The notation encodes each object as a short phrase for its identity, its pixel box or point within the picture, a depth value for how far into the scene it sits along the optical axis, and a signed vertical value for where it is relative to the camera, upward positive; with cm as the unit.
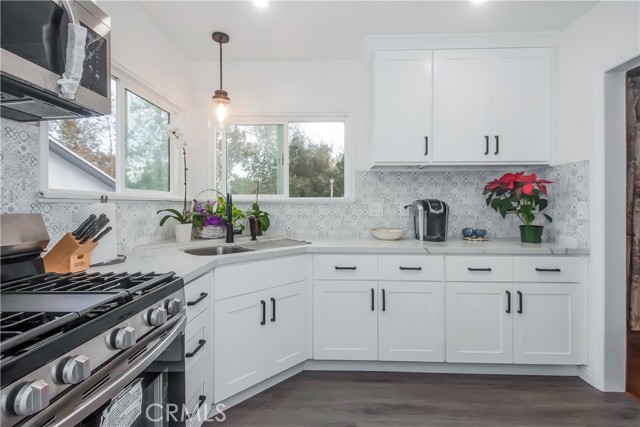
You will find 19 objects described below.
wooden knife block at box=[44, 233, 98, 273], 126 -17
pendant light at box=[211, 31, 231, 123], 221 +80
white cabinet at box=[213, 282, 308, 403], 175 -76
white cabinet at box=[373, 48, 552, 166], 237 +83
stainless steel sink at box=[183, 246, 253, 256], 206 -25
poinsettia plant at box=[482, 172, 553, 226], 224 +14
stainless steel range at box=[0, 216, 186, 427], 61 -33
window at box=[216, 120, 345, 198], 286 +52
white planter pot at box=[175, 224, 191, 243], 226 -13
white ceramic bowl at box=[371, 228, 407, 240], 250 -16
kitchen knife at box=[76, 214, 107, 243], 132 -6
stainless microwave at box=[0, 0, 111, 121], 91 +51
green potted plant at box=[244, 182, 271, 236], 256 -5
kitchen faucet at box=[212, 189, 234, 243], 223 -3
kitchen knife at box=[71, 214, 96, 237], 133 -5
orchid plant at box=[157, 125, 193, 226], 219 +5
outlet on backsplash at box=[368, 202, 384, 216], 274 +4
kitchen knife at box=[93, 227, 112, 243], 137 -9
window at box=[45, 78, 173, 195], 153 +39
